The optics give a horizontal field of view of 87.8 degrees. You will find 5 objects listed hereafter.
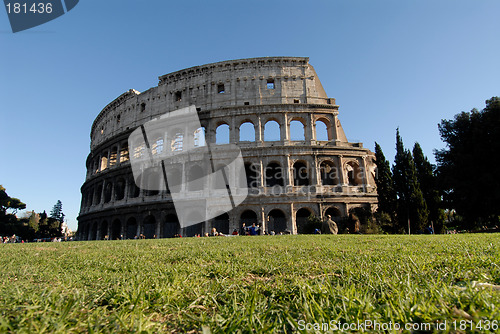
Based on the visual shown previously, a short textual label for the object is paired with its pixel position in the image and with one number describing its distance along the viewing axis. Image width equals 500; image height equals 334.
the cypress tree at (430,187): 25.05
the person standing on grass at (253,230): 23.69
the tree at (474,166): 21.58
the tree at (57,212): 79.31
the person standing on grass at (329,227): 17.41
